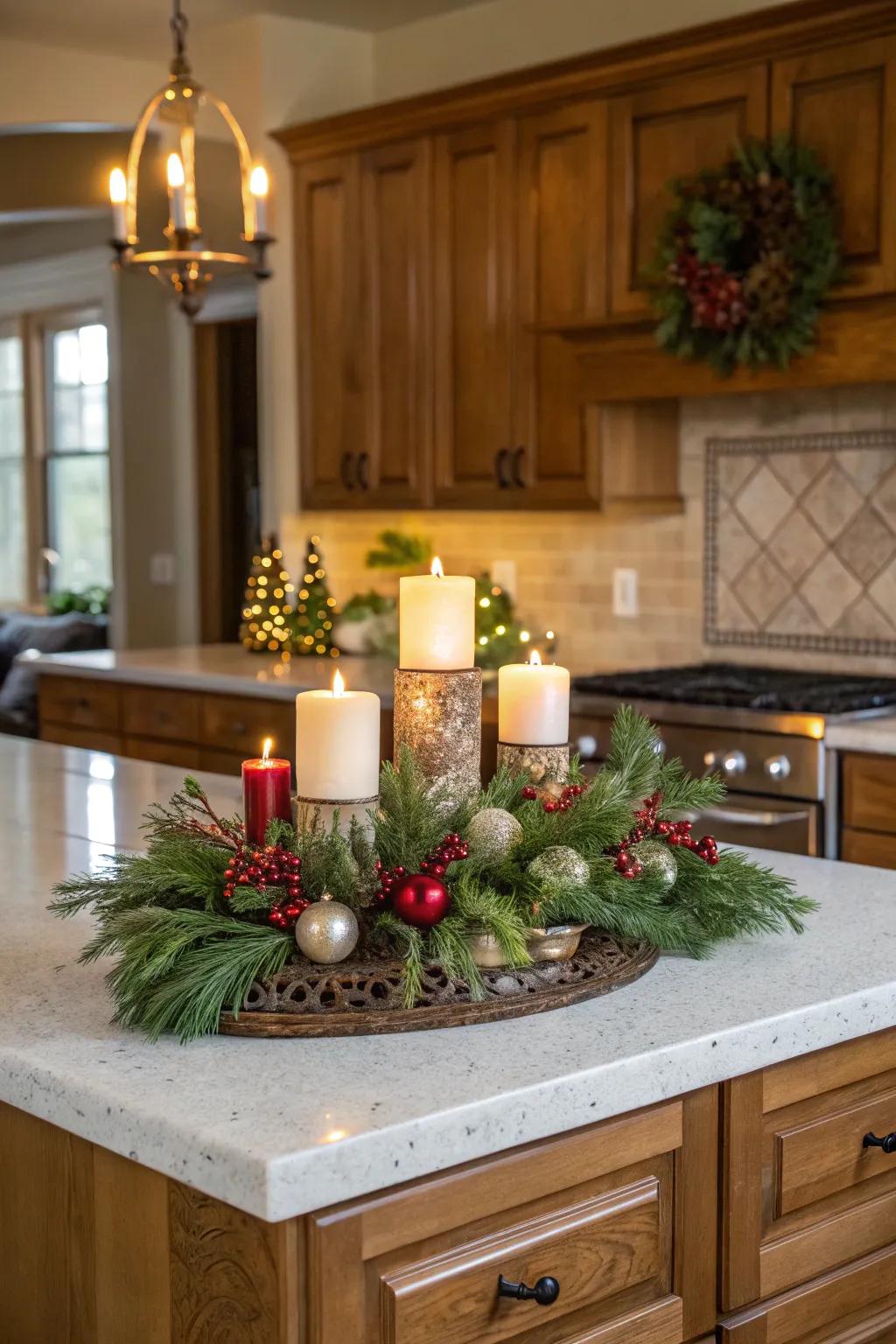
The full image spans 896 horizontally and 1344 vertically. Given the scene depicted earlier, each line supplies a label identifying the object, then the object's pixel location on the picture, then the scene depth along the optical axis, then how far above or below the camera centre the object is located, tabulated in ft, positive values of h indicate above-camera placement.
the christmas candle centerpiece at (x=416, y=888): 4.34 -1.02
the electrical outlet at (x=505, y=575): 15.89 -0.48
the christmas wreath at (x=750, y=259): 11.57 +1.92
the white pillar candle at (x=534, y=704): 5.09 -0.56
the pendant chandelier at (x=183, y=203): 10.09 +2.03
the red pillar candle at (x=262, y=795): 4.82 -0.79
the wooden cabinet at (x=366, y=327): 15.26 +1.90
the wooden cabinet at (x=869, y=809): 10.50 -1.83
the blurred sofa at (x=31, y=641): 22.75 -1.71
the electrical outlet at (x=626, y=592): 14.87 -0.61
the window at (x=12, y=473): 27.84 +0.90
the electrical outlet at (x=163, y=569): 23.30 -0.60
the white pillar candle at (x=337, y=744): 4.62 -0.61
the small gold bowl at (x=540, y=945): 4.48 -1.17
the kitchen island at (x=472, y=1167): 3.68 -1.59
